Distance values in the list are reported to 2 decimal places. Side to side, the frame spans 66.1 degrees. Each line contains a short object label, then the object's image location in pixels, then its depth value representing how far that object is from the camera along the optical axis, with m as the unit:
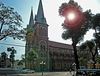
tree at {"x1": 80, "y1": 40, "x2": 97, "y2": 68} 24.99
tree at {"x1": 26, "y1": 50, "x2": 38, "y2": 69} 27.54
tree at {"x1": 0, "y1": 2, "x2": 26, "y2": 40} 9.46
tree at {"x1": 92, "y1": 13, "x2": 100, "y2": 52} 18.48
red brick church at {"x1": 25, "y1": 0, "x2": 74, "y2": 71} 34.45
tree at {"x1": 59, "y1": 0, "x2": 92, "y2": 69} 17.62
